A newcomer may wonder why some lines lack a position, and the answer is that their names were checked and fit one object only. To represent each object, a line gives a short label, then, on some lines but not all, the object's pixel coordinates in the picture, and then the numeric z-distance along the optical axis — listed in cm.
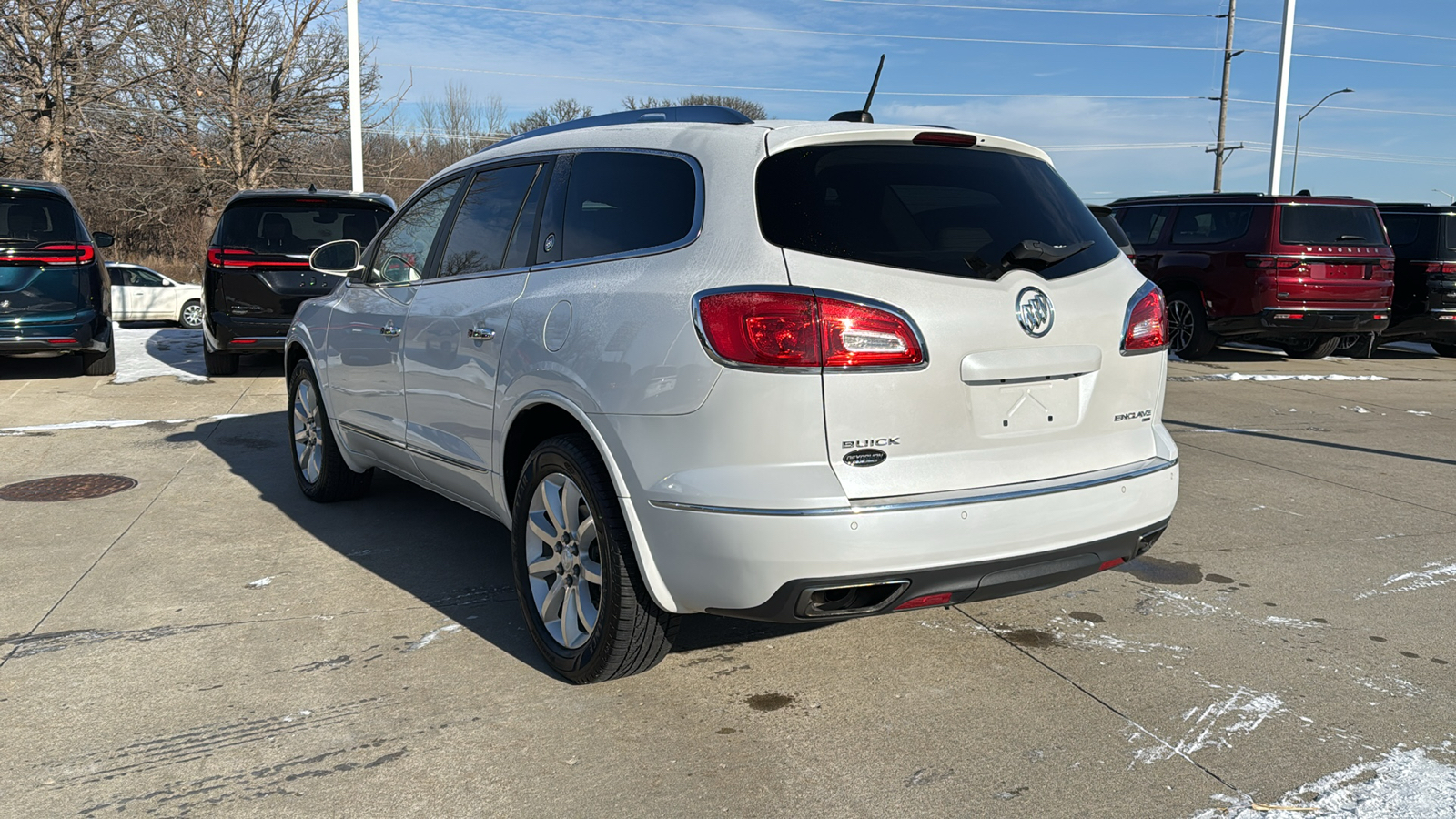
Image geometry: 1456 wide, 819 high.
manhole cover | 615
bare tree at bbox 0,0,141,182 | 2395
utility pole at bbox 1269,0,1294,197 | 2227
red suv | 1273
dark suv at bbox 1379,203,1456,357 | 1388
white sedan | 2066
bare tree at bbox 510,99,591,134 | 4706
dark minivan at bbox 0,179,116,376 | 991
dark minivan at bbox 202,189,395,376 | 1037
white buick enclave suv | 298
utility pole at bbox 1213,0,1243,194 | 3684
